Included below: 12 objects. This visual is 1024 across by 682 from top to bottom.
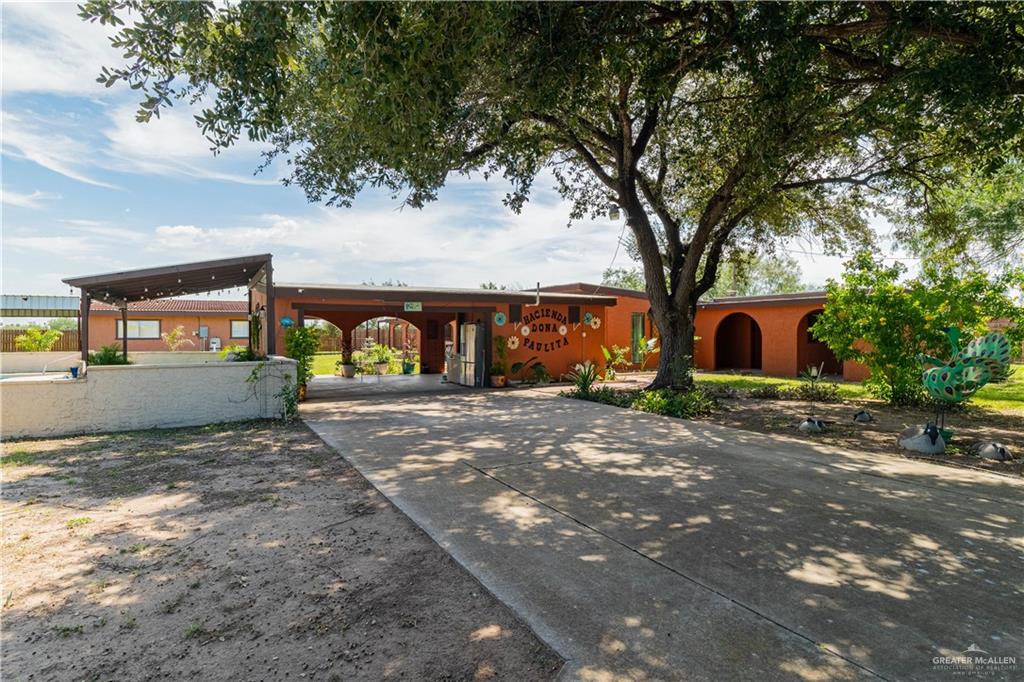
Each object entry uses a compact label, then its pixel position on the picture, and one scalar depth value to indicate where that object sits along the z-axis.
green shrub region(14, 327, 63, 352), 18.86
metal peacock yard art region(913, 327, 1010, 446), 7.36
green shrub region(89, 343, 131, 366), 10.73
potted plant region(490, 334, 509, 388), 16.00
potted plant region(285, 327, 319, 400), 11.77
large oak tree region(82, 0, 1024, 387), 5.12
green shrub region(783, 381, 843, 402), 13.10
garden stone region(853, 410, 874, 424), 9.80
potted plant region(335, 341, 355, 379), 18.61
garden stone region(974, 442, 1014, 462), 6.91
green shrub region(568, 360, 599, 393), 13.51
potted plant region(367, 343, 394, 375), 19.62
